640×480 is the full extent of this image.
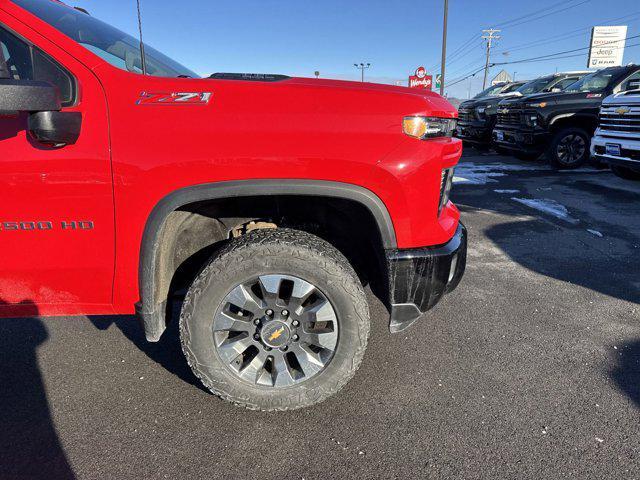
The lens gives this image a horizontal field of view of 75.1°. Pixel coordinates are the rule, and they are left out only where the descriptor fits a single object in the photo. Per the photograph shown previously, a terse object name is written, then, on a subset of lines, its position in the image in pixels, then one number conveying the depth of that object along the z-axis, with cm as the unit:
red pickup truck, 180
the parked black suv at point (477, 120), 1243
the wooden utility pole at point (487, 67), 5453
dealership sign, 4112
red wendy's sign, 2314
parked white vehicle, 691
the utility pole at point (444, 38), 2309
